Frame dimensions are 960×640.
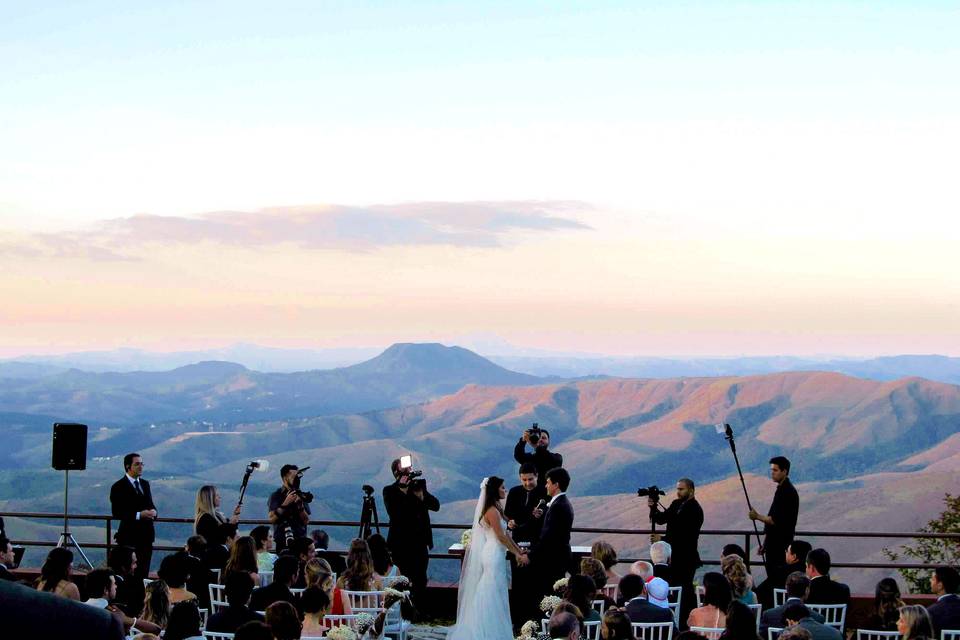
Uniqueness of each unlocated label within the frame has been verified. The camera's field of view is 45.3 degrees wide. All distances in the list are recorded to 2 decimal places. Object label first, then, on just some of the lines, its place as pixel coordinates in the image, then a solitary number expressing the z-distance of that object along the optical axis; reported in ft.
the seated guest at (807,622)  21.17
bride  31.94
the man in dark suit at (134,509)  36.52
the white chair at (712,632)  22.44
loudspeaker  41.01
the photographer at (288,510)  35.14
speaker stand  38.86
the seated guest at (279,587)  23.77
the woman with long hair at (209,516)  31.86
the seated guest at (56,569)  23.07
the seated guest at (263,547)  30.12
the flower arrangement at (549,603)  23.63
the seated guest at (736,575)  25.50
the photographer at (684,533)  32.55
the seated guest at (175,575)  24.64
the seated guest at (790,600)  23.56
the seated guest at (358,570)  26.86
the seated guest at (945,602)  24.04
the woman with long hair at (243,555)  26.48
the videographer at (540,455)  36.06
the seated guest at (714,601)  23.21
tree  68.74
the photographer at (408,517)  35.29
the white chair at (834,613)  25.90
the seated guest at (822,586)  26.08
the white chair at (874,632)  23.20
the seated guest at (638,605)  23.84
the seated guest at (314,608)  22.09
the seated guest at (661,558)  27.73
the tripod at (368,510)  36.94
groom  31.60
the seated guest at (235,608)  21.75
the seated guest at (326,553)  32.93
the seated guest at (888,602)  24.63
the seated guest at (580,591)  23.38
